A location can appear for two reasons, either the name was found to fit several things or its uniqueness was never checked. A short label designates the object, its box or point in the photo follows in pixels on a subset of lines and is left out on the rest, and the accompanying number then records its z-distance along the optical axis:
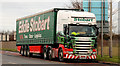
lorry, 21.66
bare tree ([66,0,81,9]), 39.66
